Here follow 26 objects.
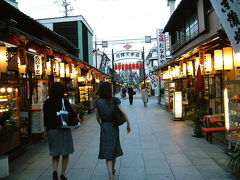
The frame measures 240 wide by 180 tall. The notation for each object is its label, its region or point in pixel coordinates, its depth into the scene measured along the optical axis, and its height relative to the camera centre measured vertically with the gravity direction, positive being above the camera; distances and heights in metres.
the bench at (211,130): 8.38 -1.53
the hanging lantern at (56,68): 12.04 +1.15
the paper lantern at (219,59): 8.77 +0.98
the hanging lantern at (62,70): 13.17 +1.14
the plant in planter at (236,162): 5.11 -1.69
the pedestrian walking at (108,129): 5.15 -0.88
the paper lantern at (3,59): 6.82 +0.95
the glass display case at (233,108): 6.45 -0.63
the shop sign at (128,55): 36.34 +5.16
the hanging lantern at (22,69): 8.68 +0.82
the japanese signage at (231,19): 5.57 +1.58
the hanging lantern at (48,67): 11.19 +1.12
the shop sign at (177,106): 14.51 -1.15
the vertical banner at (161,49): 25.81 +4.14
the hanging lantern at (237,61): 7.64 +0.84
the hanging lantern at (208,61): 10.27 +1.08
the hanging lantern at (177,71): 16.82 +1.14
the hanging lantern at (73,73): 15.57 +1.16
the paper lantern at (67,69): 14.23 +1.26
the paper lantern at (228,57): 8.43 +1.01
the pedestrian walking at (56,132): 5.34 -0.93
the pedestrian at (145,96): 24.42 -0.87
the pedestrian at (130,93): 27.19 -0.52
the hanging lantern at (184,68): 15.16 +1.18
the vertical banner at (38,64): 9.92 +1.12
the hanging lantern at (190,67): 14.04 +1.14
